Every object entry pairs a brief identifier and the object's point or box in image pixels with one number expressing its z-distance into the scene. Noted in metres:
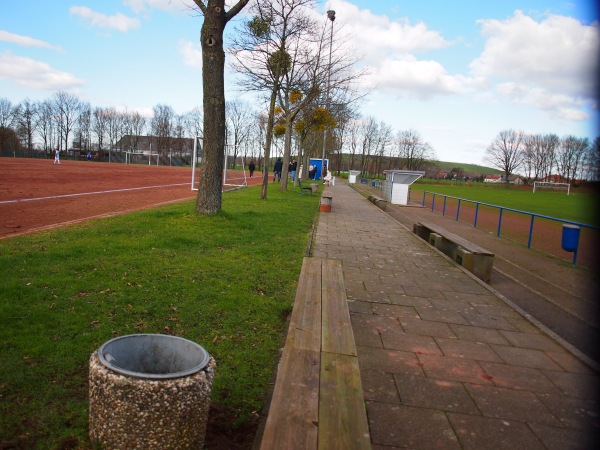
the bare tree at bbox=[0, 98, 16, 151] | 73.00
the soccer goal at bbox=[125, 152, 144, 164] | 83.00
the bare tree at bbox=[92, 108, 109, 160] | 95.38
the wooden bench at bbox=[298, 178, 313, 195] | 22.39
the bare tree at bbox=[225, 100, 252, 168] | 88.42
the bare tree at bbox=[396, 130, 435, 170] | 96.56
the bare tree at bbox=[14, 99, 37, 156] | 83.81
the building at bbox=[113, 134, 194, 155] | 96.12
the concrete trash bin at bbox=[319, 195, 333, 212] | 16.21
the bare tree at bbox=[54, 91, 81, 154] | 89.81
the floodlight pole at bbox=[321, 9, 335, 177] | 21.23
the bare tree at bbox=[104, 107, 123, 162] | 97.25
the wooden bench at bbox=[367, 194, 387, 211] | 19.37
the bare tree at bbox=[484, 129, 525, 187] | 81.11
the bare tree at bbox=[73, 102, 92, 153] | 92.88
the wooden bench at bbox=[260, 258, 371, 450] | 1.94
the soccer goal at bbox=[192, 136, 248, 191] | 25.38
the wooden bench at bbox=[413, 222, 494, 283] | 7.27
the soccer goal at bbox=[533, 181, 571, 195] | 64.41
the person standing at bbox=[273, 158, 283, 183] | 33.99
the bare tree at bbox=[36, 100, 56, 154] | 87.84
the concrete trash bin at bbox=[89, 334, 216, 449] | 2.21
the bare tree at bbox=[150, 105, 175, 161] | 96.88
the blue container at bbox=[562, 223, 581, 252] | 8.81
